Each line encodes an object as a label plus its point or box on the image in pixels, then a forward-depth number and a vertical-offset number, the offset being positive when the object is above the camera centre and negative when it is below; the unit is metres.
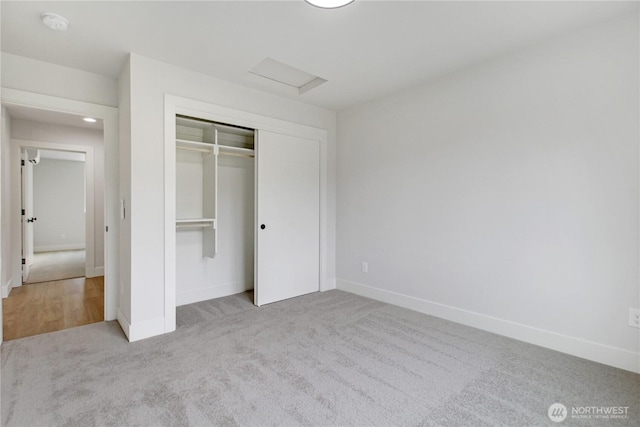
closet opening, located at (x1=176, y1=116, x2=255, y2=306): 3.62 +0.03
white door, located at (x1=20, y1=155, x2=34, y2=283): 4.50 -0.06
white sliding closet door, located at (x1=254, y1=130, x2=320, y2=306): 3.68 -0.06
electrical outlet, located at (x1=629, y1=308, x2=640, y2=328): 2.15 -0.74
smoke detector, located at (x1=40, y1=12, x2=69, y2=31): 2.16 +1.37
